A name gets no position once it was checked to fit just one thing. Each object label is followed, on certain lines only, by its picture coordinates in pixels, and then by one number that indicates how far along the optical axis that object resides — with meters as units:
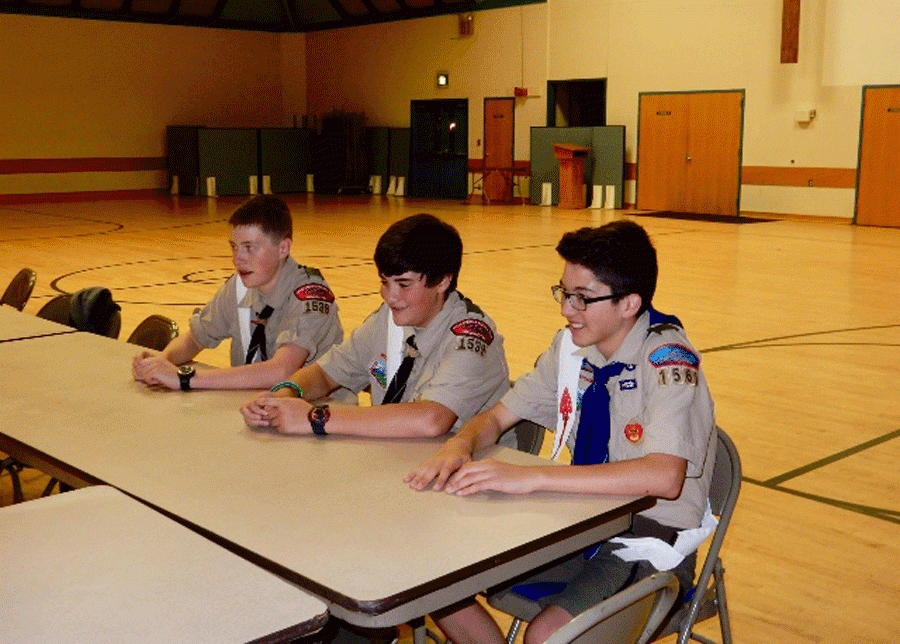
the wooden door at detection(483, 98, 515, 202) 20.16
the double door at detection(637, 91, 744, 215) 16.91
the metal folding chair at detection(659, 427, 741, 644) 2.39
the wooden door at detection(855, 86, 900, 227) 14.98
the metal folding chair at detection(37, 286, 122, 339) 4.50
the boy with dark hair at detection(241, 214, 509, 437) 2.68
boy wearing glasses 2.30
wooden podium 18.30
